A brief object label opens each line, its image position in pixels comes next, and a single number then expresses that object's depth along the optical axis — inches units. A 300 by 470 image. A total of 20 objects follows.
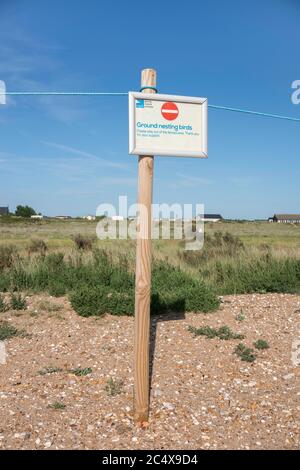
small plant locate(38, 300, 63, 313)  269.0
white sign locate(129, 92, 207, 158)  125.9
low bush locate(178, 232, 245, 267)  500.9
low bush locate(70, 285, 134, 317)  257.6
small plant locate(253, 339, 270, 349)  209.0
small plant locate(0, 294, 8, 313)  266.6
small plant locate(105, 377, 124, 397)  160.9
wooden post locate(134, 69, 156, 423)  130.4
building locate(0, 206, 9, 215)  3663.9
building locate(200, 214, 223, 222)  3587.4
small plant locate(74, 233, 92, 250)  687.7
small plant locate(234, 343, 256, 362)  193.5
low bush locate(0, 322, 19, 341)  222.1
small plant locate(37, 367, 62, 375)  178.7
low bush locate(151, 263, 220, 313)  267.4
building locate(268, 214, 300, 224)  3586.6
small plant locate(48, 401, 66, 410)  148.8
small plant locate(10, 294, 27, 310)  270.7
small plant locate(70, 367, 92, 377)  177.0
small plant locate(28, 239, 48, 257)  648.1
